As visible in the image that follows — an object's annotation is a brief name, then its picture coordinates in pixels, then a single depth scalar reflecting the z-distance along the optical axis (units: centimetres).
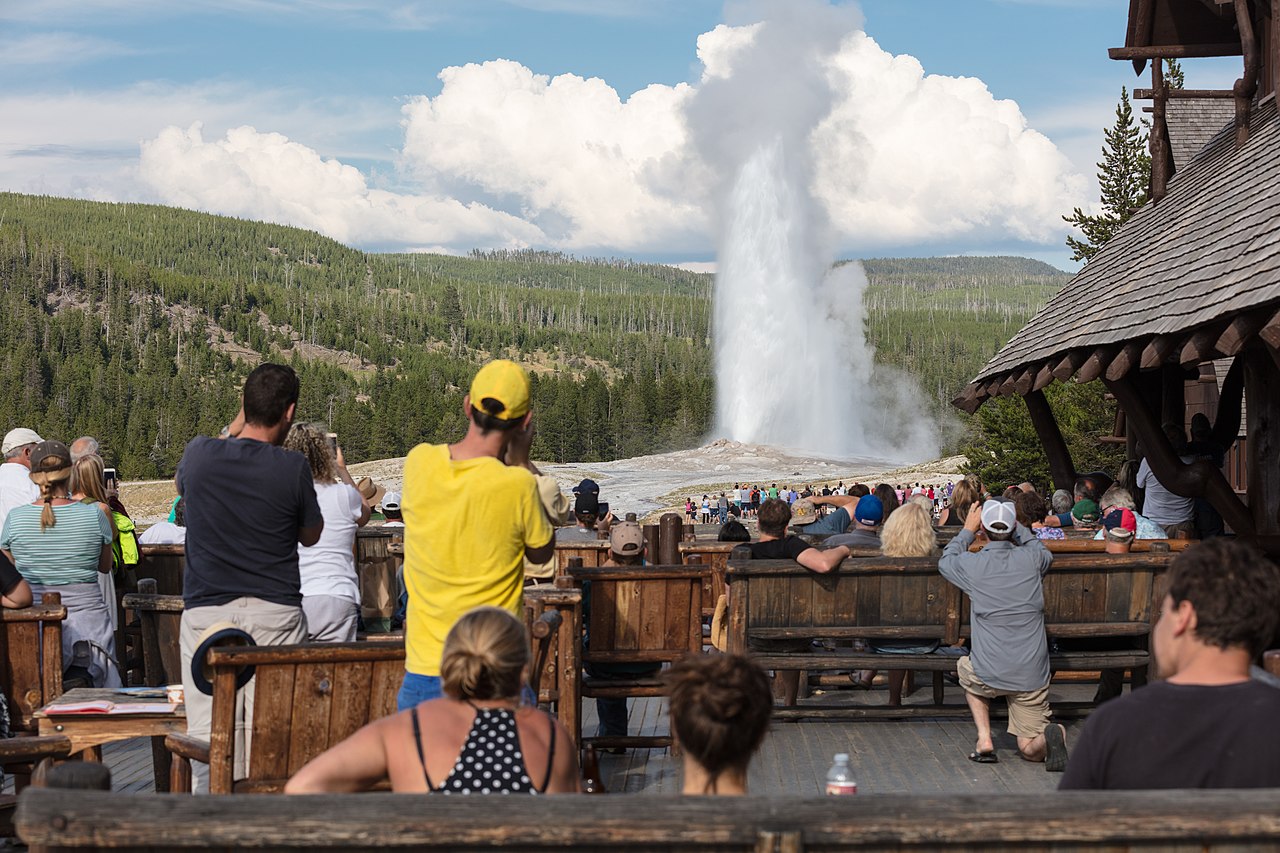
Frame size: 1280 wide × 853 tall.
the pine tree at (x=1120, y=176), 4625
